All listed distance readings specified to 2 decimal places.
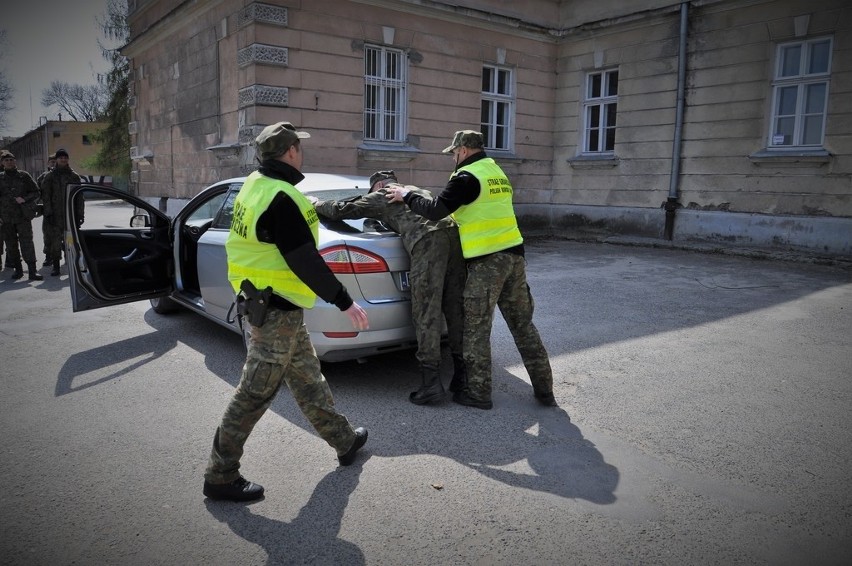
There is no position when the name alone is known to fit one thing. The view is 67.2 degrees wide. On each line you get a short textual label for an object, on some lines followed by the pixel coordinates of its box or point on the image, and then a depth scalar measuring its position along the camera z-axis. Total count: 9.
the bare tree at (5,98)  37.34
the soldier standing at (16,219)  9.38
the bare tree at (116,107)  28.64
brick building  11.62
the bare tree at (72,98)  60.59
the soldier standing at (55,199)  9.92
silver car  4.44
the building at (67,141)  54.78
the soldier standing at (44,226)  10.05
